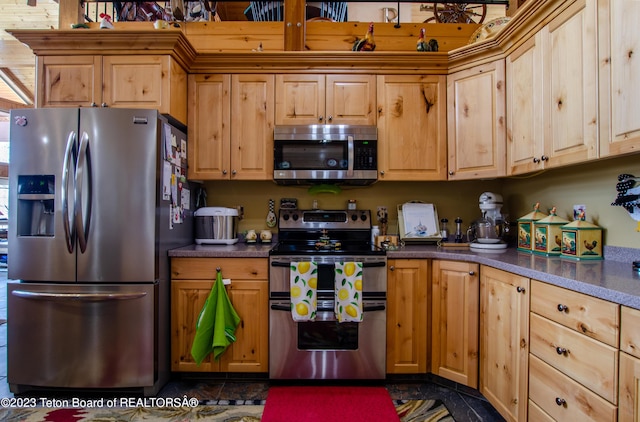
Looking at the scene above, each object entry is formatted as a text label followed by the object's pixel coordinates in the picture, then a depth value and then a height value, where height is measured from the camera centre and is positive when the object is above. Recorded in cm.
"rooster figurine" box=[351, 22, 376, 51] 238 +130
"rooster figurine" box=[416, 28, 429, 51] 237 +128
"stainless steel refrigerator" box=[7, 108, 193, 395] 188 -24
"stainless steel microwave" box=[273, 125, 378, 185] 232 +45
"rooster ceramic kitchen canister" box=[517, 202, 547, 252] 198 -10
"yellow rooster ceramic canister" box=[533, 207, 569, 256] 179 -12
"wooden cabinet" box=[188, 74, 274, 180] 239 +68
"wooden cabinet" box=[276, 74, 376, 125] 239 +88
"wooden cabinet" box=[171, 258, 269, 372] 207 -63
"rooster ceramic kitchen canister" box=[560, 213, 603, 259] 165 -14
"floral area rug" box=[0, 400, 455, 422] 175 -116
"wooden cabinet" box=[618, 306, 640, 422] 94 -47
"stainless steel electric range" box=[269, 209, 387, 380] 203 -77
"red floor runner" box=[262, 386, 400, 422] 175 -114
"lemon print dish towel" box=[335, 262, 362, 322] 198 -50
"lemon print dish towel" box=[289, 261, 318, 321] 198 -47
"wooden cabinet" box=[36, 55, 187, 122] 212 +89
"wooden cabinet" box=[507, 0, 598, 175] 145 +64
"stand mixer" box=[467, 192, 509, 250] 217 -9
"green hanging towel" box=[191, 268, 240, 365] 198 -73
